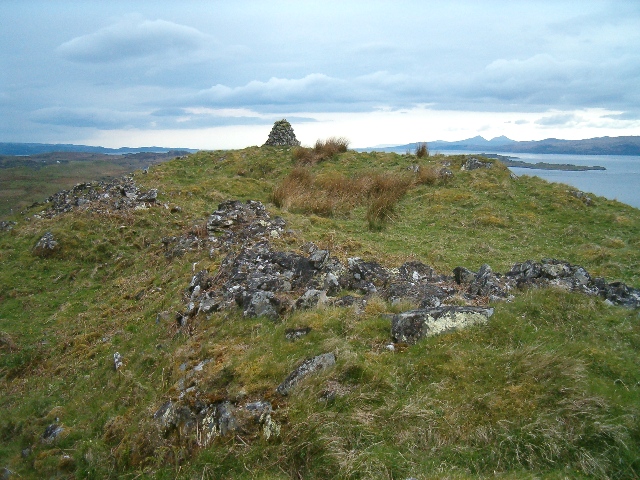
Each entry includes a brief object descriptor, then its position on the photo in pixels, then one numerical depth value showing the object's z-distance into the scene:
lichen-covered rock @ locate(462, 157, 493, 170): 20.52
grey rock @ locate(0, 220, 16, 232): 15.41
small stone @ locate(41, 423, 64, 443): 6.32
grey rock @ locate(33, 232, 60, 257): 12.85
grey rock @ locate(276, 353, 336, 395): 5.21
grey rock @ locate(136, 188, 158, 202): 15.73
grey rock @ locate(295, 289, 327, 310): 7.00
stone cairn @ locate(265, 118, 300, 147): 28.73
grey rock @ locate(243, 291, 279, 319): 7.02
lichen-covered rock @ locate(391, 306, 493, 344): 5.96
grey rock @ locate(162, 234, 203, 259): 11.32
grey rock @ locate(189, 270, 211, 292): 8.68
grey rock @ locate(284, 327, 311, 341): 6.21
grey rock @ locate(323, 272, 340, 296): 7.81
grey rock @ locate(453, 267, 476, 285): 8.20
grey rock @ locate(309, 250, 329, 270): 8.48
